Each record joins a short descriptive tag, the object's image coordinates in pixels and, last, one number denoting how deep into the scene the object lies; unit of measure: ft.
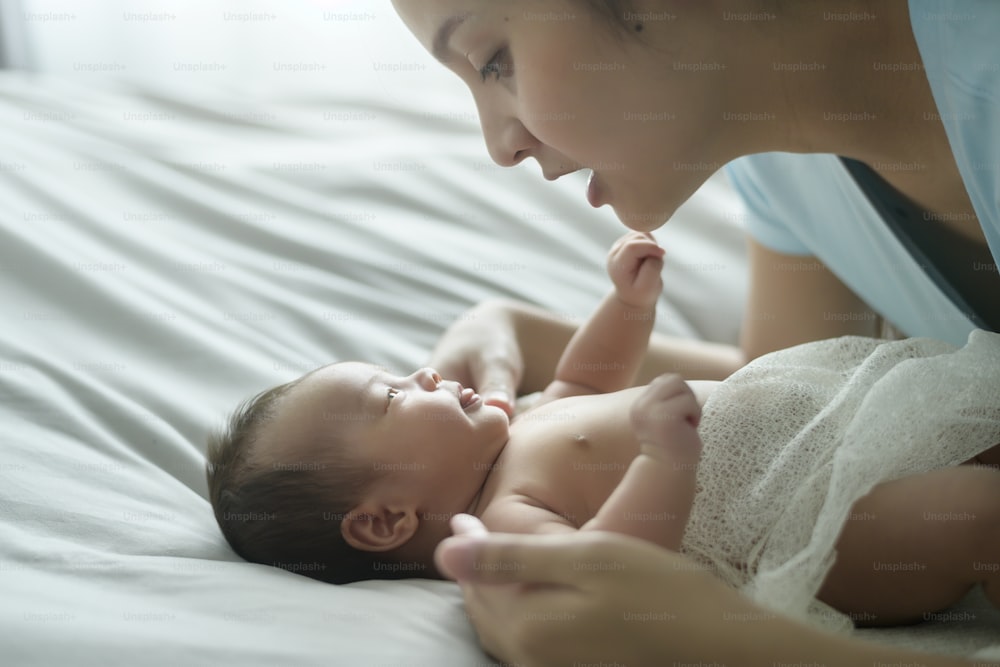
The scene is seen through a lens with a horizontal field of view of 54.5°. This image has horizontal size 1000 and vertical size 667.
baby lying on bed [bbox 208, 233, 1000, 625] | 2.72
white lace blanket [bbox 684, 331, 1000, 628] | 2.81
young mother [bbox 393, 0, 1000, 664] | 2.92
